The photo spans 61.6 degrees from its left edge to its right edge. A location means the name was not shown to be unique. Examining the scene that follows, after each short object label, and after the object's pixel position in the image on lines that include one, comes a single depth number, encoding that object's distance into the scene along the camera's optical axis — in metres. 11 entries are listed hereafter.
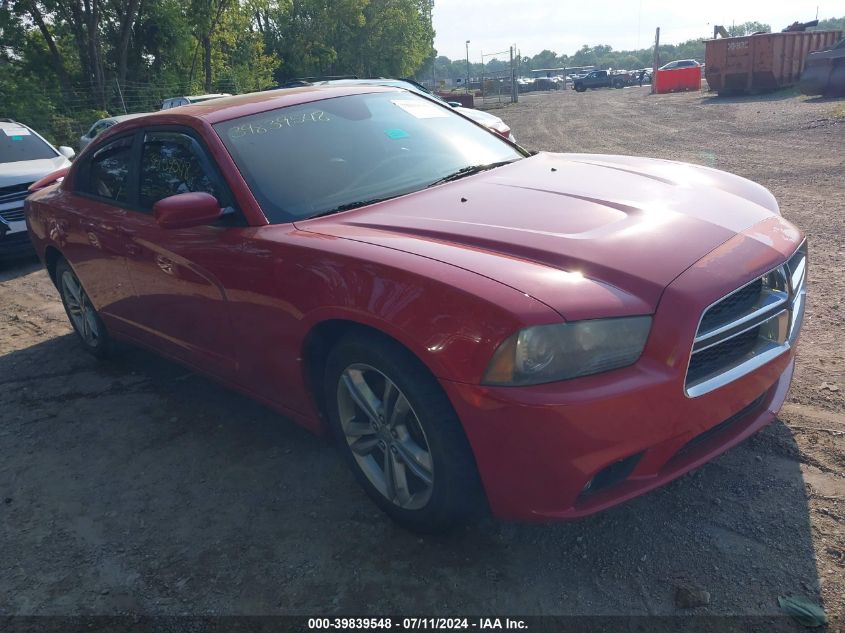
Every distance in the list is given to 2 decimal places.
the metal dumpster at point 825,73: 18.12
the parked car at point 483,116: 8.35
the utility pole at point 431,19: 73.66
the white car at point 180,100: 16.72
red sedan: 2.19
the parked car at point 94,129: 15.10
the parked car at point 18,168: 8.26
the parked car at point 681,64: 40.94
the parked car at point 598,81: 49.94
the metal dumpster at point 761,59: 23.73
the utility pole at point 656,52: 34.42
